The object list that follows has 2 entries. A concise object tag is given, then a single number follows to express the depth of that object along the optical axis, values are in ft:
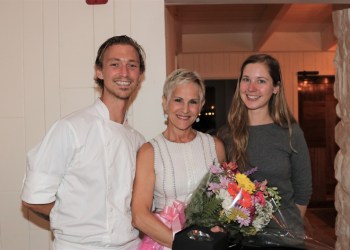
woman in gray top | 6.36
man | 5.57
